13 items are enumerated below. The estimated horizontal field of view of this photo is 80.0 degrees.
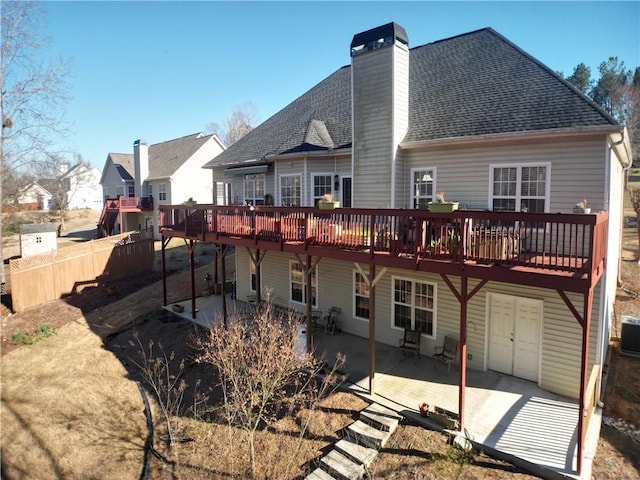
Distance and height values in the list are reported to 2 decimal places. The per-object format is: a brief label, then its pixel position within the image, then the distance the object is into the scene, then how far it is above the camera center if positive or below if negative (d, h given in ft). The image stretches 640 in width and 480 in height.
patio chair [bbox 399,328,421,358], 38.27 -13.68
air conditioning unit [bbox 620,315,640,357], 38.40 -13.44
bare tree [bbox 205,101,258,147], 172.99 +37.36
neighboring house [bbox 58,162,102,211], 178.81 +11.05
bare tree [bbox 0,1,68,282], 71.87 +21.72
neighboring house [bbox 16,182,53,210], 193.84 +3.19
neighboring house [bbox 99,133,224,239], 108.99 +7.88
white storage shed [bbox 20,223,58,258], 82.17 -6.44
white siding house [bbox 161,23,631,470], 27.84 +0.35
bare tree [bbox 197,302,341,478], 28.30 -13.19
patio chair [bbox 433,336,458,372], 35.69 -13.96
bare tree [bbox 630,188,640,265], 76.24 +0.73
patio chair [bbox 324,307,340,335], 45.70 -13.84
